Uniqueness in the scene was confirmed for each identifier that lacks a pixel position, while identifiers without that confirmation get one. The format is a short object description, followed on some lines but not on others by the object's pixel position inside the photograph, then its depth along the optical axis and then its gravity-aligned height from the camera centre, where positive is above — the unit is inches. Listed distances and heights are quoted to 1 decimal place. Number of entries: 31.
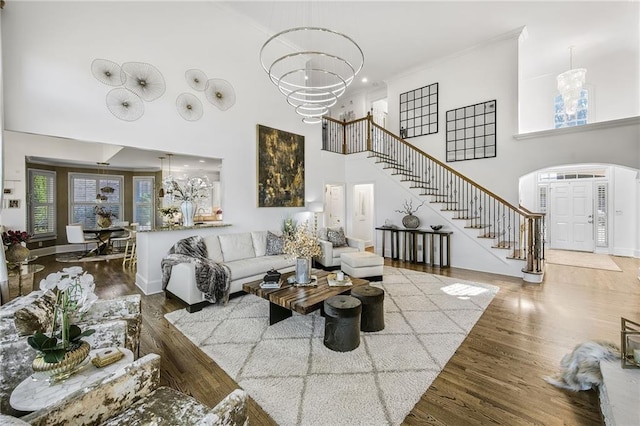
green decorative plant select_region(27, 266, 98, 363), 54.9 -21.0
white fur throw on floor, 78.3 -47.3
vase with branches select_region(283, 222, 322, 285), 133.3 -21.2
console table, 238.5 -31.4
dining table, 228.8 -21.9
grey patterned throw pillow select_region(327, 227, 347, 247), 227.6 -22.4
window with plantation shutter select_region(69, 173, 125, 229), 202.1 +12.5
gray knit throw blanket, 139.6 -32.0
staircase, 199.2 +19.0
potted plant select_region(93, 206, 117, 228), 225.8 -3.2
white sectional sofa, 139.6 -33.8
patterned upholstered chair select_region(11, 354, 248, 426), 44.1 -36.0
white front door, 287.6 -4.2
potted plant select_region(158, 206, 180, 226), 178.9 -0.5
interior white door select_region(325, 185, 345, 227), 327.9 +7.8
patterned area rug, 74.7 -54.2
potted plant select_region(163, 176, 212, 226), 180.1 +13.3
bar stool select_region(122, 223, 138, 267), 220.5 -32.8
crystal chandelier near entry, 234.5 +113.2
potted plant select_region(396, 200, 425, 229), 255.8 -5.6
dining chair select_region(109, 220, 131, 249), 227.4 -22.3
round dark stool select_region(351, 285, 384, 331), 116.8 -44.4
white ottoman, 186.2 -39.0
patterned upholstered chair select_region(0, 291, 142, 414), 61.5 -33.8
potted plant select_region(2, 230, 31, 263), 121.0 -16.5
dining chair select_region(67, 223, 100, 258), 217.0 -19.0
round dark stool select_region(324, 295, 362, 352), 101.3 -44.6
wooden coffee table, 109.3 -37.8
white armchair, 214.2 -29.7
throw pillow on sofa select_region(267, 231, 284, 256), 200.1 -25.7
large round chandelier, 245.7 +163.7
